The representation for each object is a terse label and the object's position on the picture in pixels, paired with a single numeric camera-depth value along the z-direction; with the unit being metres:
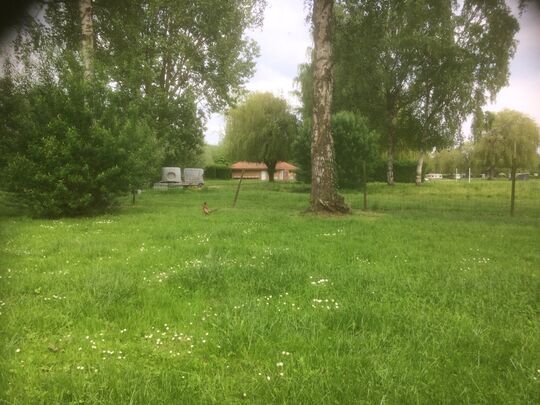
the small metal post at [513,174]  16.09
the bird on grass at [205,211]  15.20
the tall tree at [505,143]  42.84
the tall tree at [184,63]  21.97
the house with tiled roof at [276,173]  98.24
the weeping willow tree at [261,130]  50.81
